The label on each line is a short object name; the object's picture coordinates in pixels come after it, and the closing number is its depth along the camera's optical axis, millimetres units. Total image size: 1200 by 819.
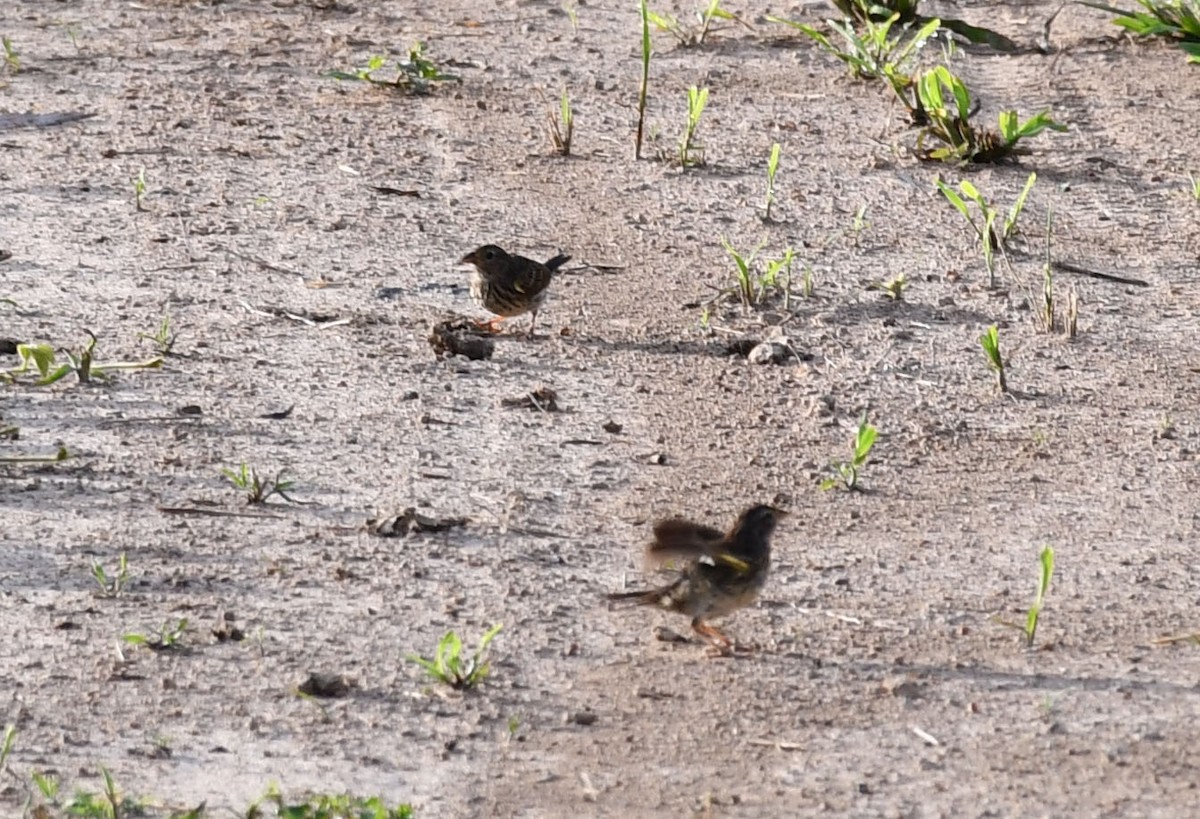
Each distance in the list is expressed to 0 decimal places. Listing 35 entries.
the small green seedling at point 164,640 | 10625
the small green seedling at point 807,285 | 16516
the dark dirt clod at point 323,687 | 10187
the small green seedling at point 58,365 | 13437
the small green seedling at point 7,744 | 9250
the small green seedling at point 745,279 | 16000
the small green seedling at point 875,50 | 20687
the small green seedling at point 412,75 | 21609
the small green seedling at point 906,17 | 22344
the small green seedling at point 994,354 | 14102
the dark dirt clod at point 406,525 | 12086
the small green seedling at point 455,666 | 10039
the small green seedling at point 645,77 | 18722
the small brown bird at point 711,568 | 10539
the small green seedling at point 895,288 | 16406
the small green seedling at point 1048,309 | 15477
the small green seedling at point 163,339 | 14820
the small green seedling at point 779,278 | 16062
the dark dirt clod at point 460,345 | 15141
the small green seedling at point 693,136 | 18797
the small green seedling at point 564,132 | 19811
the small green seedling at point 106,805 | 8758
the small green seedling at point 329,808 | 8617
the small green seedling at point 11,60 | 22594
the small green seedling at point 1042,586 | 10344
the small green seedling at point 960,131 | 18969
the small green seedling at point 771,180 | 17406
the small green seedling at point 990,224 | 16422
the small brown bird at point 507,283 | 15359
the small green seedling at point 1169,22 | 21969
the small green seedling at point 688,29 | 22953
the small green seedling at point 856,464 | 12508
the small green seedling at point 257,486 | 12445
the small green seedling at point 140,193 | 18437
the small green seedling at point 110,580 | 11164
